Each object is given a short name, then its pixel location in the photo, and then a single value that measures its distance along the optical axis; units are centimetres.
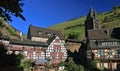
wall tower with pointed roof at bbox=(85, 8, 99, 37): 2927
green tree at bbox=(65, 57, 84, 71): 1652
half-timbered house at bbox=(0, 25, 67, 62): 1824
